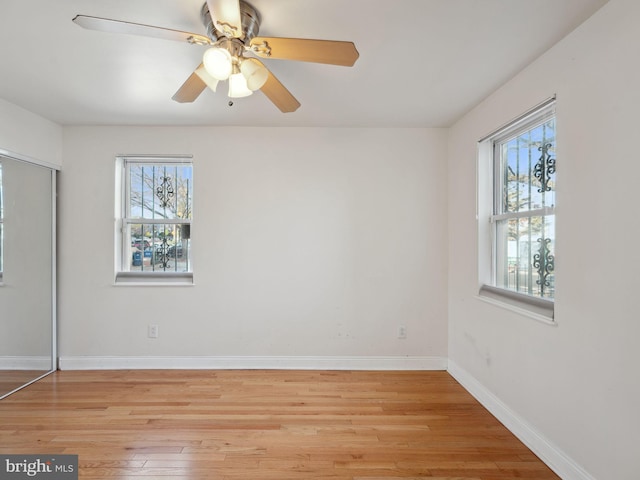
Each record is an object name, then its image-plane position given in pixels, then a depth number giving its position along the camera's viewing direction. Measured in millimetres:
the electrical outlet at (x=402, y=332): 3168
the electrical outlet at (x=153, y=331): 3141
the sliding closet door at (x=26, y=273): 2629
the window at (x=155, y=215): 3238
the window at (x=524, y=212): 1975
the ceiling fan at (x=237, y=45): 1283
